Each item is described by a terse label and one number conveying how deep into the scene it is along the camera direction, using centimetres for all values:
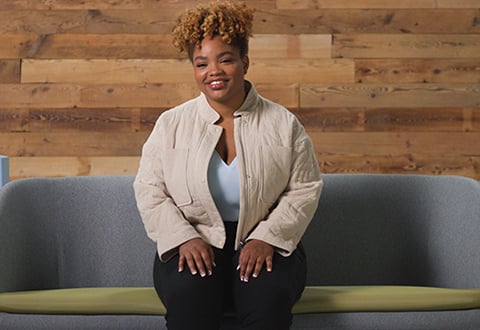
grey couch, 328
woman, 277
